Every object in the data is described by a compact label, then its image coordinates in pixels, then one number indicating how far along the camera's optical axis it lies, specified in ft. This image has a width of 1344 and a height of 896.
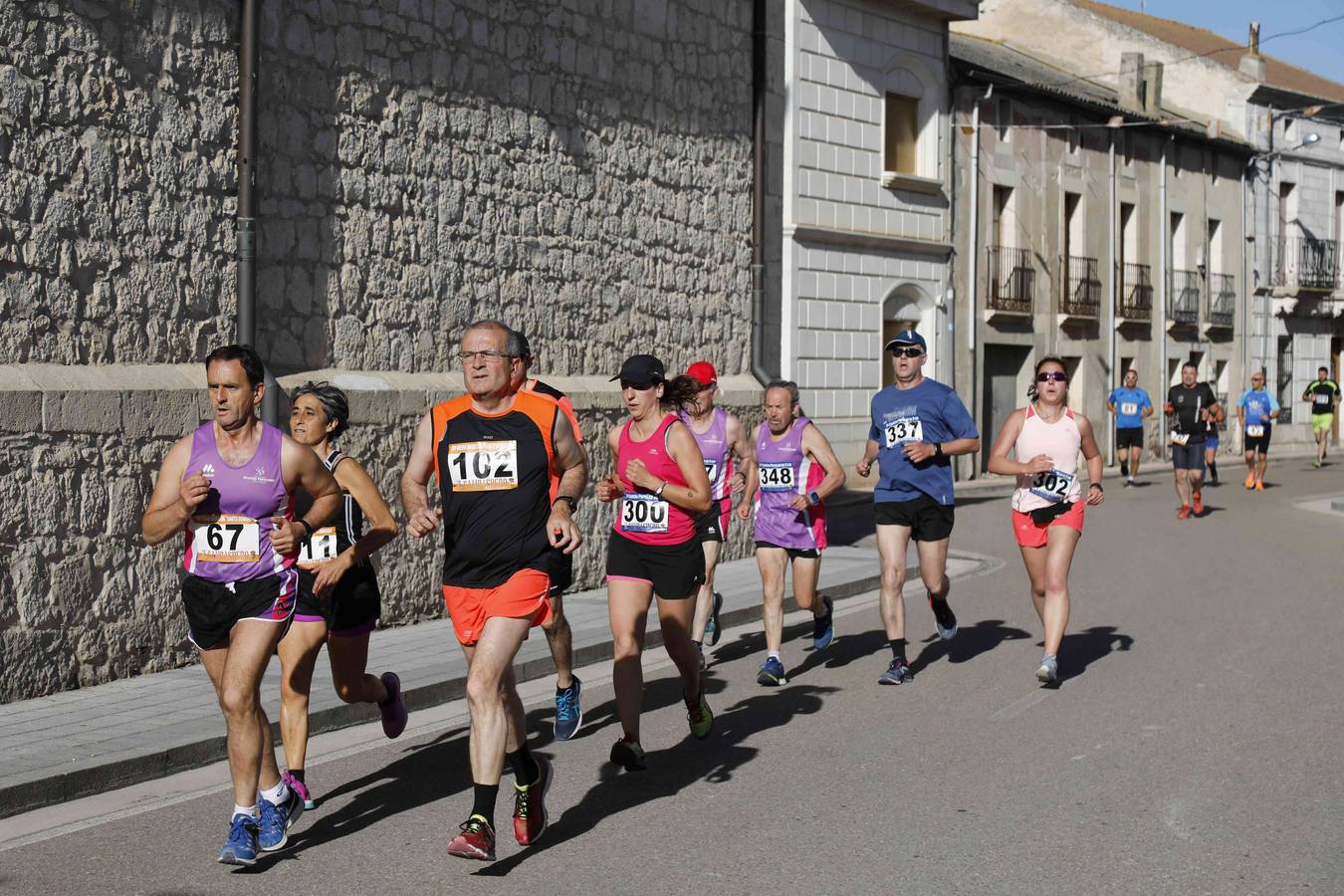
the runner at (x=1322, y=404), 108.47
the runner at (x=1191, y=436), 72.28
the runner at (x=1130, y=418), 91.81
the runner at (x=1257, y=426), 90.33
